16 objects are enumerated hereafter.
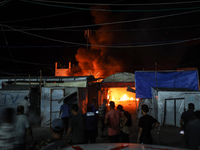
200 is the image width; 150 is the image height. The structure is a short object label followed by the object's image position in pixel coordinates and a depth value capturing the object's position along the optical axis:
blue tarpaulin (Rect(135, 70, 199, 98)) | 15.23
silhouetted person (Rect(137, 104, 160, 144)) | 4.86
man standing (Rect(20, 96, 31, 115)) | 10.83
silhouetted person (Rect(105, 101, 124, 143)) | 5.58
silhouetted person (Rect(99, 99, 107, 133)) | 9.92
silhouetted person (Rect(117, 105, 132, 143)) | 6.07
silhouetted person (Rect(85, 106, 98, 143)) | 5.72
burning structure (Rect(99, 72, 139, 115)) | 21.79
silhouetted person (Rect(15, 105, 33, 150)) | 4.00
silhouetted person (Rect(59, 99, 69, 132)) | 9.83
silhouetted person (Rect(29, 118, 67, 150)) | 2.34
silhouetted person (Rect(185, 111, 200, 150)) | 4.28
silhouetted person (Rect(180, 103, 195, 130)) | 6.13
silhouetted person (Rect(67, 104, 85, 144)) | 4.77
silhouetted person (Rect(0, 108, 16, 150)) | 3.68
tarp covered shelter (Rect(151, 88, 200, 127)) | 12.36
